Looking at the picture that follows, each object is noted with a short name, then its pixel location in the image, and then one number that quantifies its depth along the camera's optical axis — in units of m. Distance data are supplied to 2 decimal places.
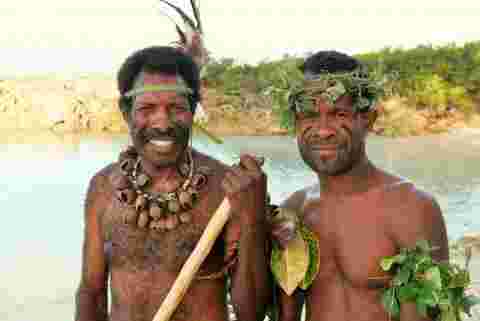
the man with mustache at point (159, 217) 2.44
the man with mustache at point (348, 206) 2.47
